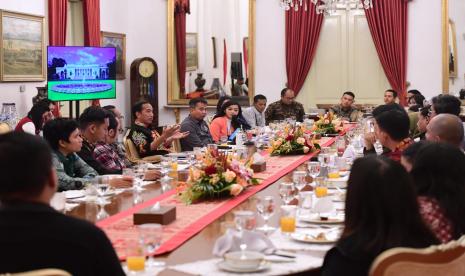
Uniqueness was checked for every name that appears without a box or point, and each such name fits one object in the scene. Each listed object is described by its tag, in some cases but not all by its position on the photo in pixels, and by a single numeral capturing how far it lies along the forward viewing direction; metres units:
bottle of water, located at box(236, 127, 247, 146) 7.50
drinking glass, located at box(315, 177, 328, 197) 4.15
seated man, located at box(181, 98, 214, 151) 8.31
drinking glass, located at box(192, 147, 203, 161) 5.68
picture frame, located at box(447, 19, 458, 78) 13.10
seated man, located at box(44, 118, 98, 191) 5.05
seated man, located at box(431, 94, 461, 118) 7.14
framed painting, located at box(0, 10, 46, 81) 9.12
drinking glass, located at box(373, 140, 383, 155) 6.30
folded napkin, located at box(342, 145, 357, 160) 6.14
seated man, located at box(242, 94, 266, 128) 11.39
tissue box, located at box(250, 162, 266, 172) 5.48
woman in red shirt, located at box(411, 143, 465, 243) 2.84
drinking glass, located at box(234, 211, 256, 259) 2.96
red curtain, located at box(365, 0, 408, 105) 12.92
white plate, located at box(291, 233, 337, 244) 3.12
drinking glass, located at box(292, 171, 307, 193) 4.12
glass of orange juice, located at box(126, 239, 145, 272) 2.64
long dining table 2.95
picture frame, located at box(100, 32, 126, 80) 12.09
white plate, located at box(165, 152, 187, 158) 6.29
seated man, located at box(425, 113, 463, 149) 4.98
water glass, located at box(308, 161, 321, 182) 4.75
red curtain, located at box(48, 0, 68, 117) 10.06
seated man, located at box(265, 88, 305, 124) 11.99
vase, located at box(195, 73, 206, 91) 13.66
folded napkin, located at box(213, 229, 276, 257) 2.83
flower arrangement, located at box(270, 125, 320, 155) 6.75
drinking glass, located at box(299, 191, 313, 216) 3.75
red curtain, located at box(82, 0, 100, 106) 11.15
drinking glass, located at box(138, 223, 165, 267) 2.69
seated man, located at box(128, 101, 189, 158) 7.31
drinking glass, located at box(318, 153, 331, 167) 5.22
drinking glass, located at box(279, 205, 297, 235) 3.31
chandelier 10.35
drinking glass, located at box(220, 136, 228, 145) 7.90
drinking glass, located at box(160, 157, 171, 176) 5.21
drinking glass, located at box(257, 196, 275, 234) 3.30
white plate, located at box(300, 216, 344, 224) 3.51
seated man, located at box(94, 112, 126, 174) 5.98
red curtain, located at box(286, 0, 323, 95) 13.37
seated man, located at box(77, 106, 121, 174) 5.81
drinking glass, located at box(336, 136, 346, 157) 6.47
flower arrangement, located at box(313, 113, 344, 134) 9.13
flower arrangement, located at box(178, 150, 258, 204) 4.18
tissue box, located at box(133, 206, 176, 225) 3.49
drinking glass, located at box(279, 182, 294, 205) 3.80
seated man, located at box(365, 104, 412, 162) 5.25
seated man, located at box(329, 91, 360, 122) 12.09
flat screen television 9.58
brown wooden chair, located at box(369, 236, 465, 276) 2.38
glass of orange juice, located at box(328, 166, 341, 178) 4.96
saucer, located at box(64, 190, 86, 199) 4.38
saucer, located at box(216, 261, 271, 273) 2.66
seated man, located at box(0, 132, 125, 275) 2.15
